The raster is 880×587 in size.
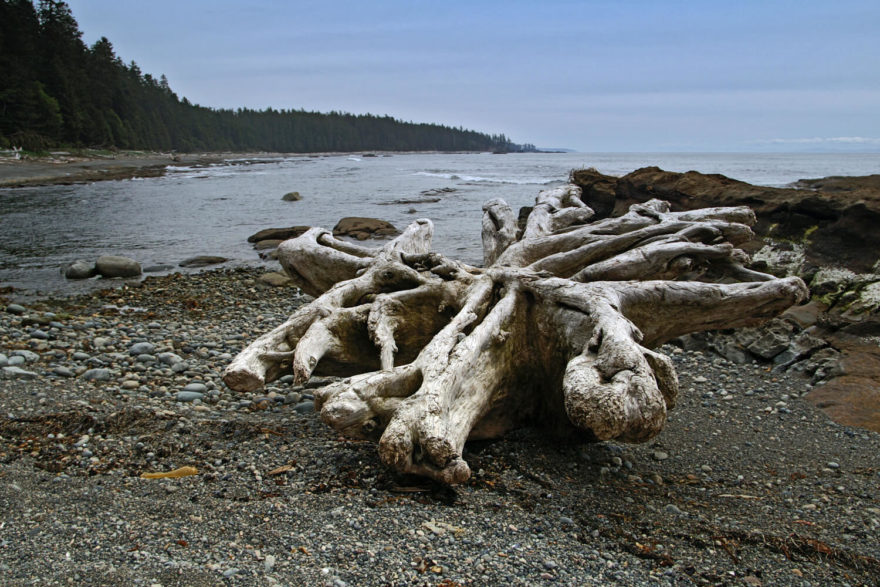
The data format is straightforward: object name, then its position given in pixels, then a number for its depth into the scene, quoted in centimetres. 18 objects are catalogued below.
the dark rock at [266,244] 1417
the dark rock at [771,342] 599
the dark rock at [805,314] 626
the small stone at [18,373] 486
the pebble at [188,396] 488
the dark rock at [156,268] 1165
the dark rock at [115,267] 1086
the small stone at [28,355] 542
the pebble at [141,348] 597
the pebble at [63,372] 514
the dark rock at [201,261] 1229
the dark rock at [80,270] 1063
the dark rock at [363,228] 1528
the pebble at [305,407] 475
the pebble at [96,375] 514
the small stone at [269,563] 243
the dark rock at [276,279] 1027
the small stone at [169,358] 580
